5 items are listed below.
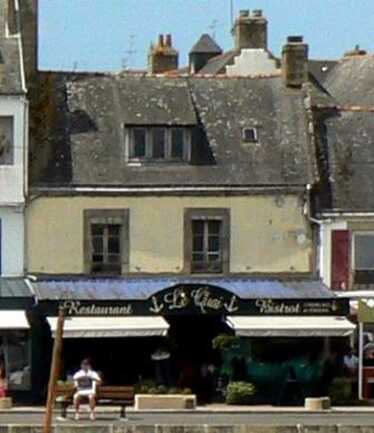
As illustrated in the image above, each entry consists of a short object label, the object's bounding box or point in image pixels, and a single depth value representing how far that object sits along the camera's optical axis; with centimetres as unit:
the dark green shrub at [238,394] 4628
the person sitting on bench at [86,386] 4128
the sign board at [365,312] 4791
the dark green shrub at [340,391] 4672
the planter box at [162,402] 4412
